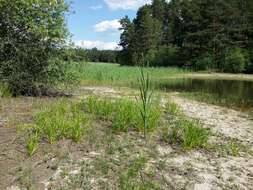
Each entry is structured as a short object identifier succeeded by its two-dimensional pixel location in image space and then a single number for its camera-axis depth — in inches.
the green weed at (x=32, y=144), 109.5
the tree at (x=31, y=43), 210.9
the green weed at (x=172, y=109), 196.6
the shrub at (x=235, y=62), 881.7
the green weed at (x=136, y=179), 93.2
